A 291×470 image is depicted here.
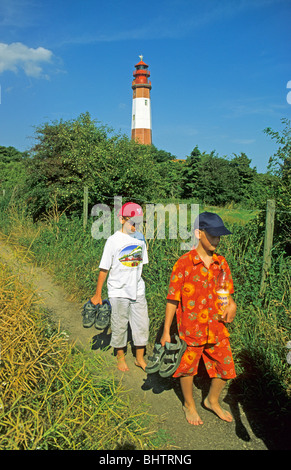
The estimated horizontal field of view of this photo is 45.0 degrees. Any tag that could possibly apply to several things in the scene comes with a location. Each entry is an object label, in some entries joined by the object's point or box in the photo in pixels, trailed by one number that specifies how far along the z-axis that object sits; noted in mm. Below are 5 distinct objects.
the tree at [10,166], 25297
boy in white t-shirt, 3393
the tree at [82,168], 8062
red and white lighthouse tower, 42031
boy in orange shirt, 2723
